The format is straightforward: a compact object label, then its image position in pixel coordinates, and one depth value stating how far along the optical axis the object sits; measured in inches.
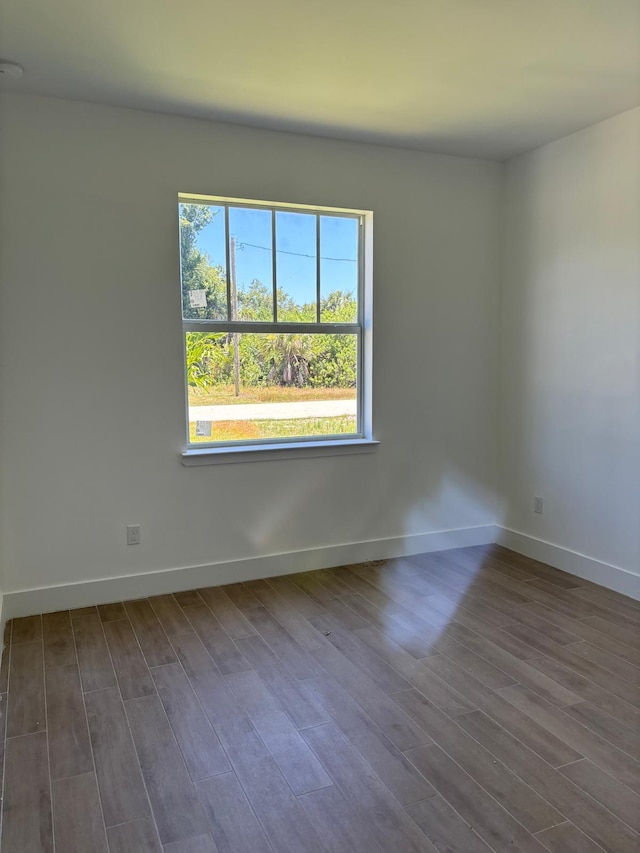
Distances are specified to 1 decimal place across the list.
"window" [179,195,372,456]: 140.7
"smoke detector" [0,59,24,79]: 105.0
